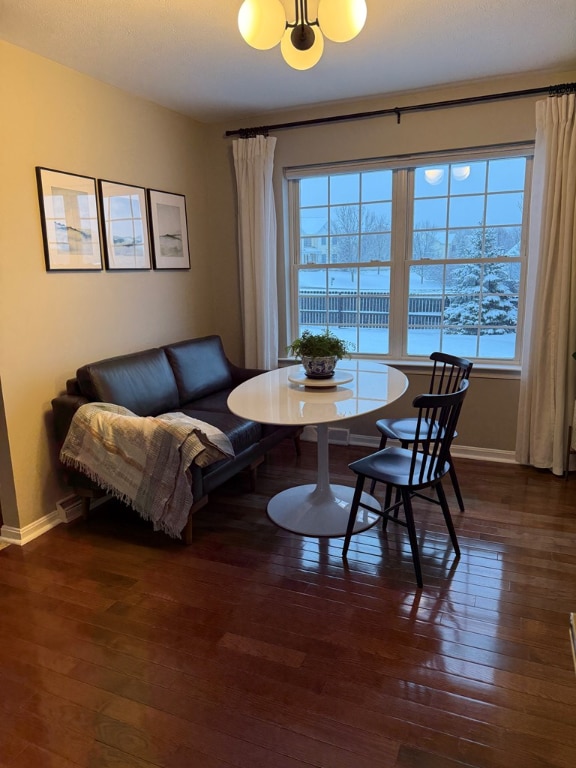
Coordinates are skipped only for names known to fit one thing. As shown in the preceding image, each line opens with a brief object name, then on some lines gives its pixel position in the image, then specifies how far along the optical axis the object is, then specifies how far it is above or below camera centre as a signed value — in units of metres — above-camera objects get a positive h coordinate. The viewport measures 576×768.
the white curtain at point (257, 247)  4.07 +0.27
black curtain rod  3.27 +1.17
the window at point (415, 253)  3.74 +0.19
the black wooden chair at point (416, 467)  2.25 -0.89
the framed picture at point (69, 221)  2.90 +0.37
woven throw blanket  2.62 -0.88
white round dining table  2.39 -0.59
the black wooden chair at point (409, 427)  2.88 -0.86
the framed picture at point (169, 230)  3.76 +0.40
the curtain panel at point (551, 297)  3.27 -0.14
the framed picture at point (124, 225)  3.31 +0.38
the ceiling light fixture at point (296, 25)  1.88 +0.94
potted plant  2.83 -0.39
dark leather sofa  2.92 -0.71
